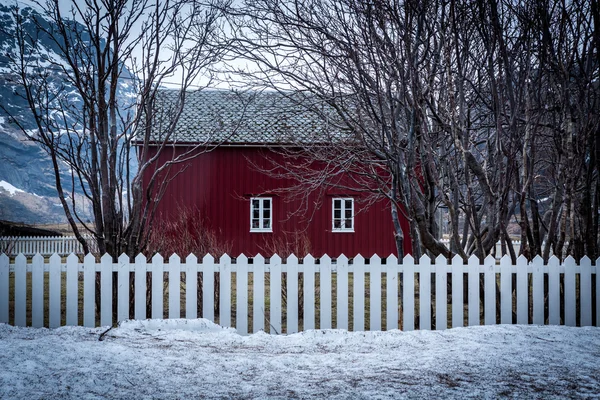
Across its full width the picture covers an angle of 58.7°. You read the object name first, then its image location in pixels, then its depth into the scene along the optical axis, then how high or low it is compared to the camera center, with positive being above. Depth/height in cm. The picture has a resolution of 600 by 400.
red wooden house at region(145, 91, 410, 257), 1809 -5
